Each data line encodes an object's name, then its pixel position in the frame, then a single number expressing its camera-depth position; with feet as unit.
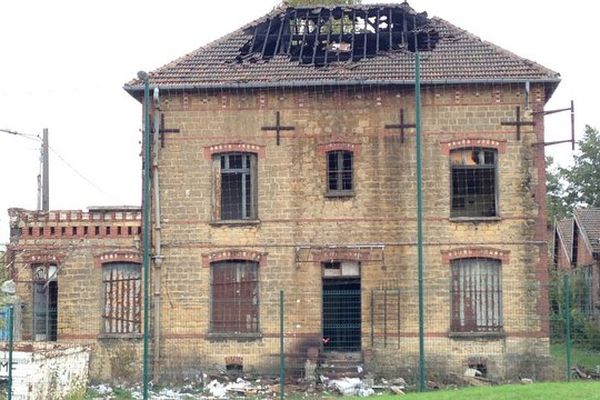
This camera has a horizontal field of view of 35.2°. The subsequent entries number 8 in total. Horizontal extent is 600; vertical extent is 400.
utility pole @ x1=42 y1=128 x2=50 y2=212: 103.24
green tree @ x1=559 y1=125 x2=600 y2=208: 188.55
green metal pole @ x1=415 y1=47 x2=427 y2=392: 69.36
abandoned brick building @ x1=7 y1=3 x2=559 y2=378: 81.10
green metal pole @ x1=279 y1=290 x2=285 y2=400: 70.38
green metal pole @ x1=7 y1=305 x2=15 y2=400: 59.06
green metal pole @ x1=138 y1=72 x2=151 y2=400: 68.17
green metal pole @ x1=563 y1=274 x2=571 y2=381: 68.14
